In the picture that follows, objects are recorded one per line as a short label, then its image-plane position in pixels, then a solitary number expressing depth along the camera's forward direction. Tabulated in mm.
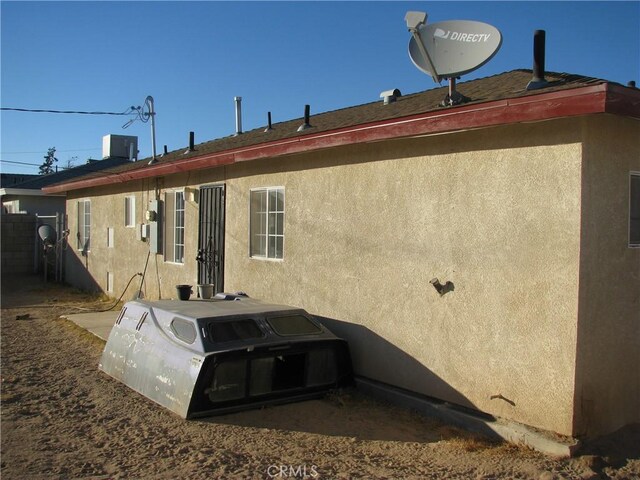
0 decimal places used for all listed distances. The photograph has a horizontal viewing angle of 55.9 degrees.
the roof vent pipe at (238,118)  13873
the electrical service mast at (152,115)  13773
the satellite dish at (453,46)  6000
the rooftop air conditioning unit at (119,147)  26047
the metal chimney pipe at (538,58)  5652
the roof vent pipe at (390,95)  9328
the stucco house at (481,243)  4836
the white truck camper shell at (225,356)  5602
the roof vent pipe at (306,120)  9328
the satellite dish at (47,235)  18156
